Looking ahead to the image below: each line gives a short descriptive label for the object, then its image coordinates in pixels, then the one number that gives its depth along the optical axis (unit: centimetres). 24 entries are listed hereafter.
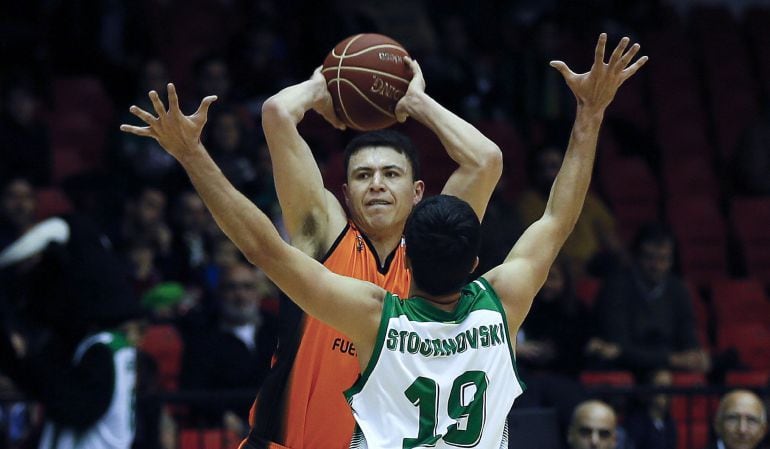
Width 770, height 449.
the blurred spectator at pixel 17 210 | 1834
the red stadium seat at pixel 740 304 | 2042
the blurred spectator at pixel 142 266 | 1806
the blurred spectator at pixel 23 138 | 1991
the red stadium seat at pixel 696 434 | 1698
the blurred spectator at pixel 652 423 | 1627
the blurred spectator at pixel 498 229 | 1661
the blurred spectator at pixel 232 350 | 1597
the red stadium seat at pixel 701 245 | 2217
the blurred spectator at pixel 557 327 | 1805
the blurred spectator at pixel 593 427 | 1479
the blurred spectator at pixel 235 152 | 1975
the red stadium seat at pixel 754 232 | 2225
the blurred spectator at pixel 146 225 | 1864
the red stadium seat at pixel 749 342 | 1972
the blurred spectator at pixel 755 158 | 2316
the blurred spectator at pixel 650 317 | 1808
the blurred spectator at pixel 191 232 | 1891
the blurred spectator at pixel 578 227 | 2055
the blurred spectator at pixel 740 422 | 1487
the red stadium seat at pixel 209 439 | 1541
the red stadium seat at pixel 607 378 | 1722
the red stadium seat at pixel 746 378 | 1783
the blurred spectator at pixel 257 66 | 2242
